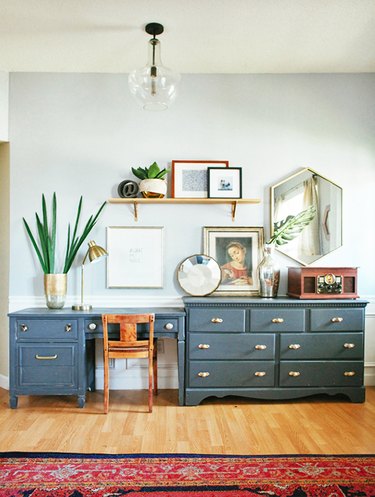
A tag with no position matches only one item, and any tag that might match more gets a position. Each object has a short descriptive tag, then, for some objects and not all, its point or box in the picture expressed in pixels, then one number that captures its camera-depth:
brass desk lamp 3.63
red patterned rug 2.21
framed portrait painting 3.93
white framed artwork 3.93
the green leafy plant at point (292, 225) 3.95
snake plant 3.83
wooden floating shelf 3.75
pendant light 2.85
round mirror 3.88
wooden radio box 3.61
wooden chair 3.23
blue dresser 3.48
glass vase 3.77
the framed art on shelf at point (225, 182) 3.85
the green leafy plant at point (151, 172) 3.72
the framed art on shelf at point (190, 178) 3.91
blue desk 3.40
